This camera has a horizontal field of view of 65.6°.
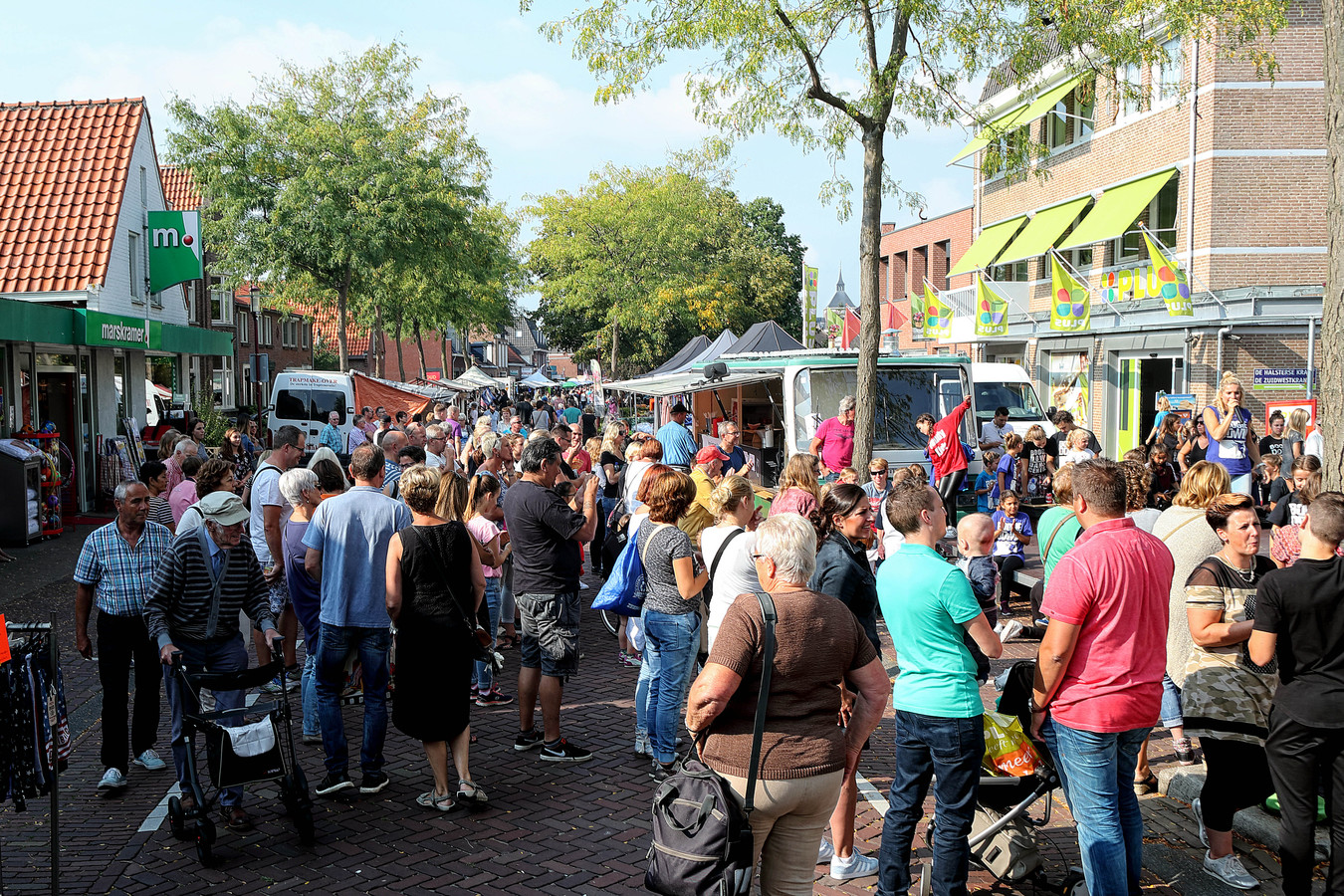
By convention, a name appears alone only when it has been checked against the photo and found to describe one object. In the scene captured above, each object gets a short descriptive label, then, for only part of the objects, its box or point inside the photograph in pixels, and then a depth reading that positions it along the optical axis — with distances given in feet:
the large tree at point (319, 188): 80.18
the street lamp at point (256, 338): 134.51
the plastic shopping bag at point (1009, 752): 14.89
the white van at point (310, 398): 74.18
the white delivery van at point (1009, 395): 71.20
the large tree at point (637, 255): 138.21
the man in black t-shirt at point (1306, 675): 13.51
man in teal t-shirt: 13.26
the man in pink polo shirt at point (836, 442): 40.47
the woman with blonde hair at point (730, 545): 17.22
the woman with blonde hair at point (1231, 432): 40.40
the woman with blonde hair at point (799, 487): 18.03
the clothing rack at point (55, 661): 14.19
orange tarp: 80.33
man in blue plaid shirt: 19.71
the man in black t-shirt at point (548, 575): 20.74
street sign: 66.39
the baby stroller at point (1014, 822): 14.87
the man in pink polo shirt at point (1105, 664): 13.26
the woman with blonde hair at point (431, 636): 18.29
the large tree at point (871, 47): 38.88
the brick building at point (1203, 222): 69.05
